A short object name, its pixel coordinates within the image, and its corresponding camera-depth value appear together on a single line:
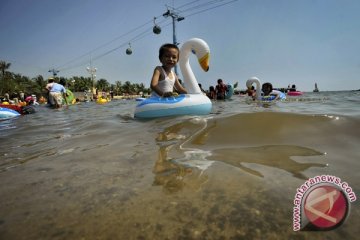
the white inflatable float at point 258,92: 9.27
